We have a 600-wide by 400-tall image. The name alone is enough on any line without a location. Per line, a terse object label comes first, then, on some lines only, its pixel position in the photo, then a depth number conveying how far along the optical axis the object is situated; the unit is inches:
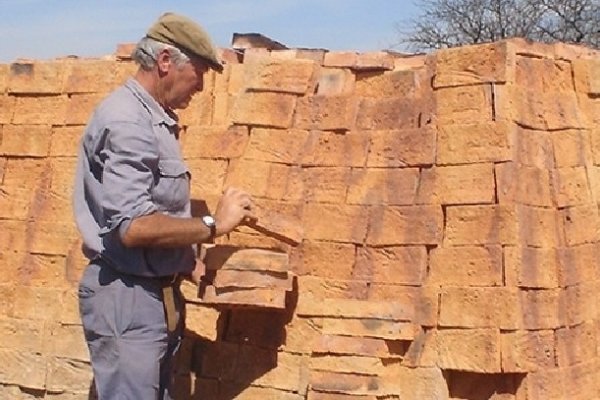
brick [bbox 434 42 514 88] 188.5
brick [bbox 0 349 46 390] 221.1
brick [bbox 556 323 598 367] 189.2
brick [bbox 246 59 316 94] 210.8
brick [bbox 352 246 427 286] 190.9
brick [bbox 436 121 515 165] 185.5
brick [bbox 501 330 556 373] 179.9
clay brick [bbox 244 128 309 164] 207.6
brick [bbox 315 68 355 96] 210.1
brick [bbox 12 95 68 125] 231.3
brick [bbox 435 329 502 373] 180.7
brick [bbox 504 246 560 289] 181.8
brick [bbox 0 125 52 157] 232.4
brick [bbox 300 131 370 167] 201.6
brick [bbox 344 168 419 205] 194.9
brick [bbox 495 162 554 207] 184.1
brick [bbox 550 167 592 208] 194.2
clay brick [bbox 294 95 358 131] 205.0
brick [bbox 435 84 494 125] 188.9
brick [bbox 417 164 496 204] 185.8
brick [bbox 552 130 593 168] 197.5
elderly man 146.9
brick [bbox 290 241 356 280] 198.1
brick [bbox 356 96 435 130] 197.3
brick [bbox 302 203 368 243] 197.9
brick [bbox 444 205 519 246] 183.0
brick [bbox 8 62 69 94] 232.8
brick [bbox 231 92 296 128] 210.2
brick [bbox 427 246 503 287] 183.2
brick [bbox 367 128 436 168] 193.5
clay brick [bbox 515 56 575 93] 193.2
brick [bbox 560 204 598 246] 195.6
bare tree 800.3
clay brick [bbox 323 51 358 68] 210.8
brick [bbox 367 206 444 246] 190.5
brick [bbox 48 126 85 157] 227.8
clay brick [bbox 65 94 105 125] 227.0
